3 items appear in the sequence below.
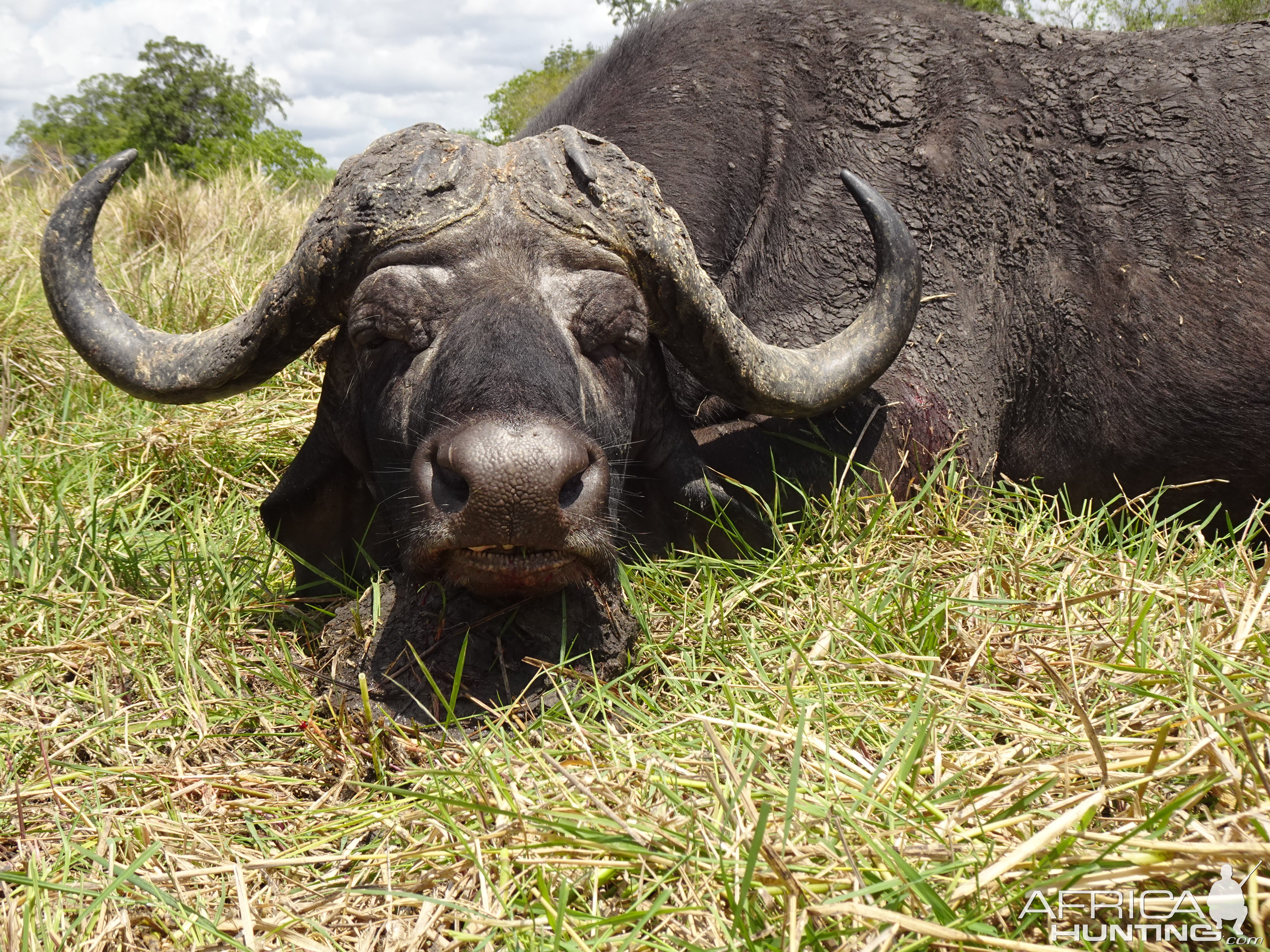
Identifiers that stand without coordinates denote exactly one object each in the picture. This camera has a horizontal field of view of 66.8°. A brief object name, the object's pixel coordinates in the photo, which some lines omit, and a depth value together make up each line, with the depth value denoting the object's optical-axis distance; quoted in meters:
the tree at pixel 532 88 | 31.00
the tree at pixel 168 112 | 22.75
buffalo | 2.41
